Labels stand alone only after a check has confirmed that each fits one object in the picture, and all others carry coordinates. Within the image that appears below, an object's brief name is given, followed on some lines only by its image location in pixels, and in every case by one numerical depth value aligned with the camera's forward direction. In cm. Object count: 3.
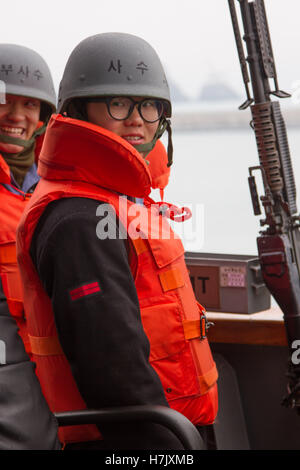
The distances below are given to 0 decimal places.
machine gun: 493
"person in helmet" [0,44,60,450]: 397
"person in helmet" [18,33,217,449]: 408
